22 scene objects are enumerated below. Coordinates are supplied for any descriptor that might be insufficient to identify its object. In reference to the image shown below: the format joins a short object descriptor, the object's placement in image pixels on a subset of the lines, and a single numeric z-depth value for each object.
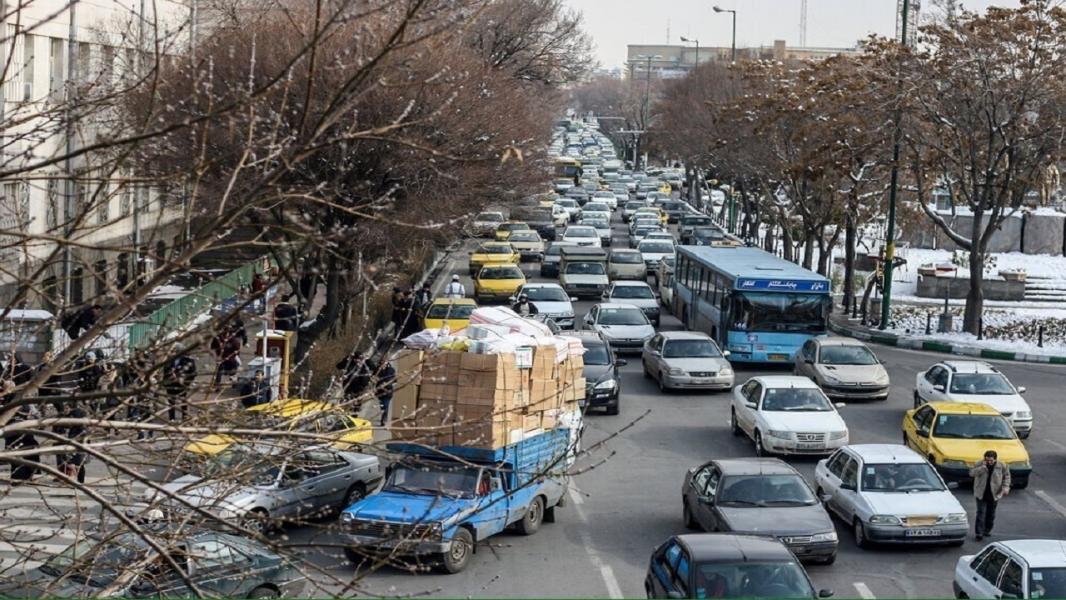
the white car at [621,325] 35.53
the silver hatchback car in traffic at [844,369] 29.38
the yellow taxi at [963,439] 22.14
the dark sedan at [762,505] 17.39
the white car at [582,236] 58.62
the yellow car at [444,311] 34.44
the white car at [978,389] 26.02
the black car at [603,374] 27.44
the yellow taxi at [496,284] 44.97
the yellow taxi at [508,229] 58.26
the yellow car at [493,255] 51.69
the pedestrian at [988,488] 19.03
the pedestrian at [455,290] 37.47
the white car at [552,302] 37.75
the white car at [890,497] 18.39
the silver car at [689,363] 30.22
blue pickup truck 16.77
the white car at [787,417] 23.59
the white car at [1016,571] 14.66
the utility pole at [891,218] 39.22
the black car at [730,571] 14.42
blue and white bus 33.03
